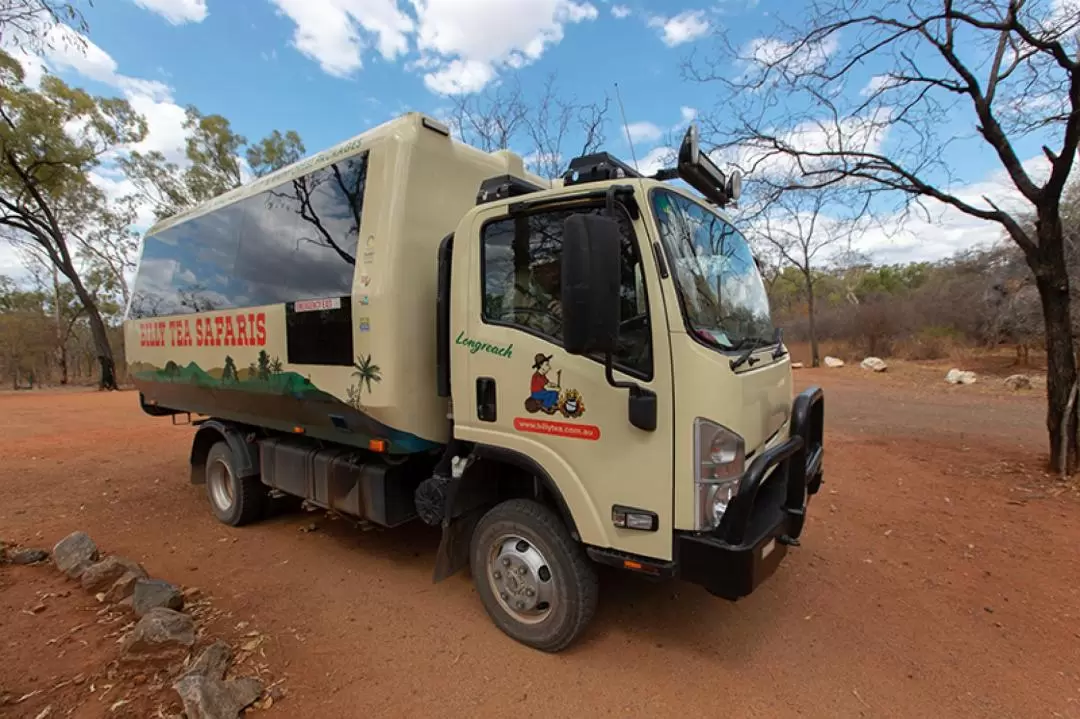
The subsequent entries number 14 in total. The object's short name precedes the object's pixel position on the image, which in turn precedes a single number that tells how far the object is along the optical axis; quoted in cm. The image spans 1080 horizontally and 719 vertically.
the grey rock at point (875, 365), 2063
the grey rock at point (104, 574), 371
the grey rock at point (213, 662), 267
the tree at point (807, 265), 2342
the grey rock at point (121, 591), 354
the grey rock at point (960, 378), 1606
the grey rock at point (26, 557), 424
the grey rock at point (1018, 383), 1441
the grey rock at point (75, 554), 395
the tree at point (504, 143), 1410
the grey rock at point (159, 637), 281
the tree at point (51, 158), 1770
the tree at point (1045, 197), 569
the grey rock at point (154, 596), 335
